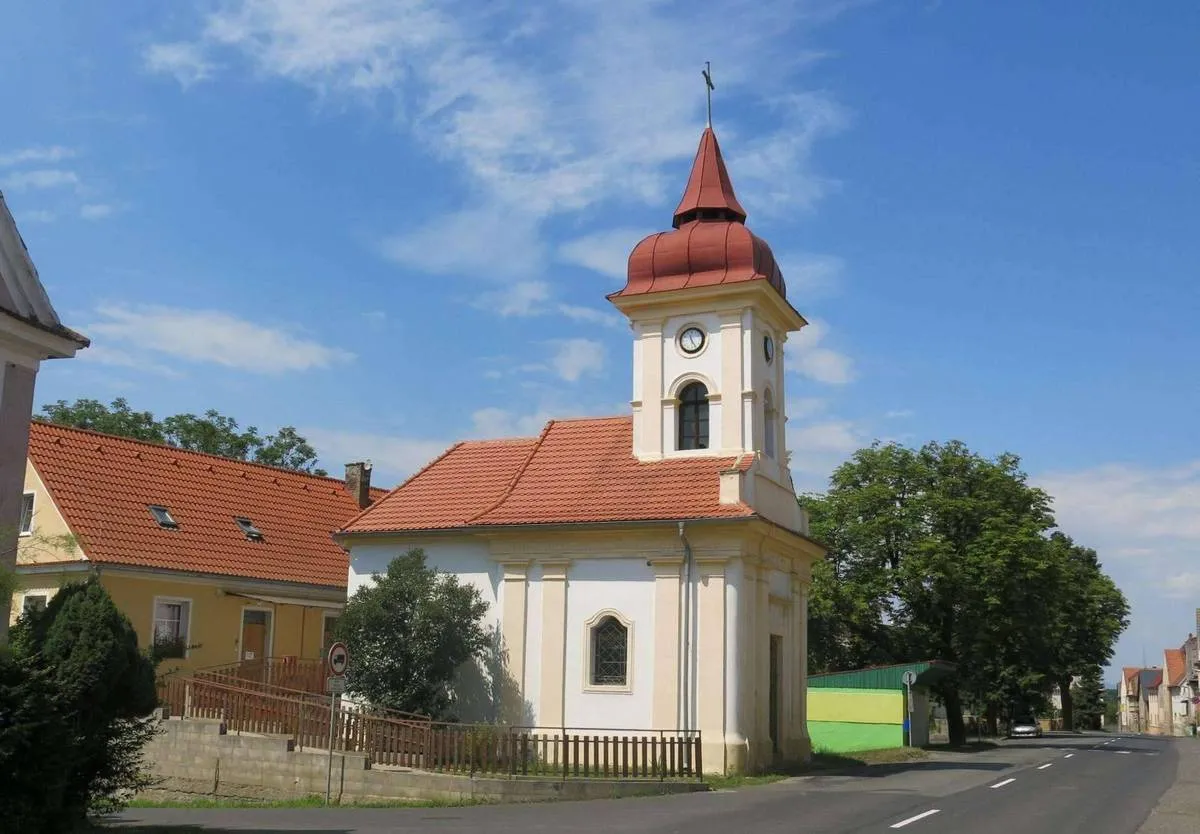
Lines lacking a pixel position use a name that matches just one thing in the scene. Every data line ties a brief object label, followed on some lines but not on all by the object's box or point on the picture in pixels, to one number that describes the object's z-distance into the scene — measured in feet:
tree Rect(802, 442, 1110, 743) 141.90
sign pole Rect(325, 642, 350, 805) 63.57
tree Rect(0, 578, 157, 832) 36.76
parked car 210.59
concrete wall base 65.98
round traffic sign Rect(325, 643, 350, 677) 63.93
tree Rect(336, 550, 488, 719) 81.82
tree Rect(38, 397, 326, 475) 162.30
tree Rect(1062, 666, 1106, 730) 317.22
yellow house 92.73
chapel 81.87
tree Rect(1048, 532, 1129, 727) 173.88
